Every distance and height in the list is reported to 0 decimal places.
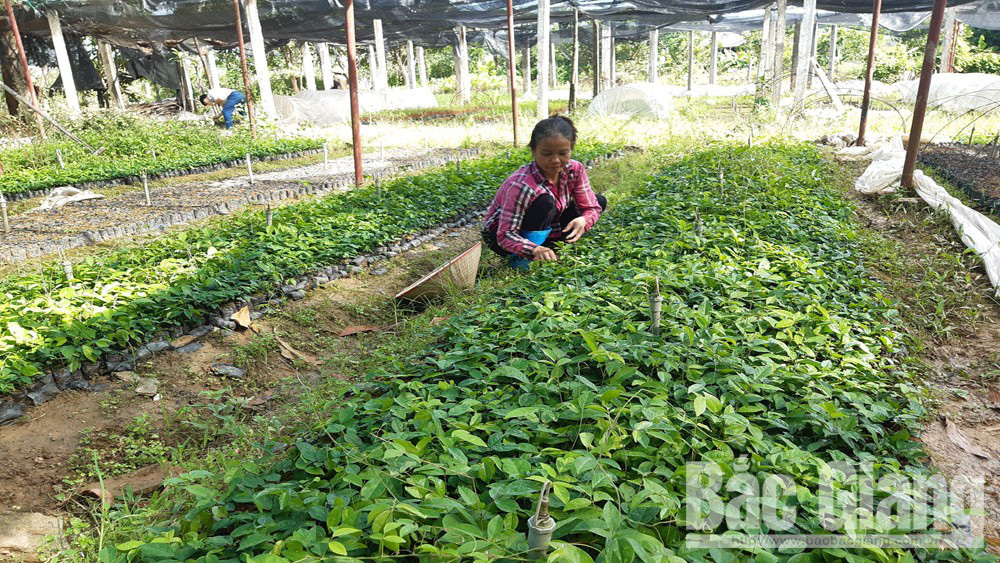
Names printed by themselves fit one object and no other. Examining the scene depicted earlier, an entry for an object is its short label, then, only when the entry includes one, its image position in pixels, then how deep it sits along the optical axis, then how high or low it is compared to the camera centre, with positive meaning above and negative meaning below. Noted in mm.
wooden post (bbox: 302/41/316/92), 21672 +979
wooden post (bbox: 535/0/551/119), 12807 +557
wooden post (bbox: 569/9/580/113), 15885 +103
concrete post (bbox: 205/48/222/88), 21352 +1024
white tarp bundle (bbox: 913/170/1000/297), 4641 -1269
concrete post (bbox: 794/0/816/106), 12562 +627
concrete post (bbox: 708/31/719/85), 27459 +597
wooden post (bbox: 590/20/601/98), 18361 +714
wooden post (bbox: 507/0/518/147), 11453 +562
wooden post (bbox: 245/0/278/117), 13742 +1059
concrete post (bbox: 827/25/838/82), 24688 +773
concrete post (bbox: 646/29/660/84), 20875 +692
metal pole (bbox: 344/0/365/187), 7582 +113
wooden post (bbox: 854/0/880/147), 10438 -4
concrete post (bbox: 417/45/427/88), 27172 +962
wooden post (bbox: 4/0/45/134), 11266 +983
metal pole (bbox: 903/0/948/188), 6406 -134
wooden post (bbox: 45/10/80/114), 14766 +1055
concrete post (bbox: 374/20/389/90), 17212 +1056
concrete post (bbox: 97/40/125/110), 19328 +1033
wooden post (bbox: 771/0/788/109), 13609 +651
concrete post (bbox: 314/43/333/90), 23609 +1201
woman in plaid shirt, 4332 -815
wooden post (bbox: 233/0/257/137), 12445 +712
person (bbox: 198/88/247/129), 15320 -4
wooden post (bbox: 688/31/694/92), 27547 +1013
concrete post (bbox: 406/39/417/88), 25927 +904
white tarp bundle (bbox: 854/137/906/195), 7336 -1180
